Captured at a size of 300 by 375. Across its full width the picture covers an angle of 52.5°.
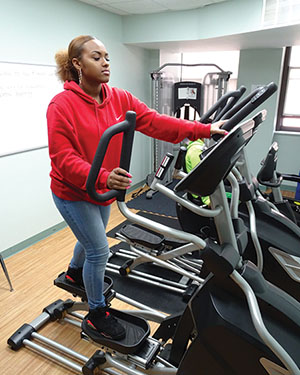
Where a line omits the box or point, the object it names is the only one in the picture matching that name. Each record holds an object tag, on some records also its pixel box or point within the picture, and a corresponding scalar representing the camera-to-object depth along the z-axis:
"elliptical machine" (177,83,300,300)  1.77
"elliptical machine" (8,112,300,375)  1.00
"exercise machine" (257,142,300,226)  2.47
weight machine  4.40
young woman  1.33
